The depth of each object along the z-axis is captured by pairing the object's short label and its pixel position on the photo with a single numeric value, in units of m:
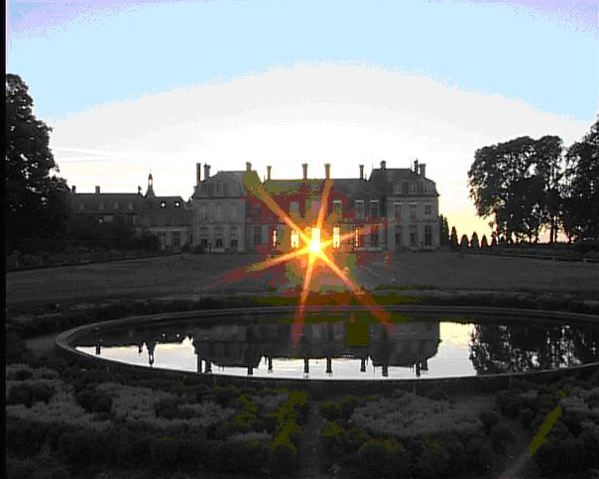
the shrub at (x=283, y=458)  4.93
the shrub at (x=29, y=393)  6.53
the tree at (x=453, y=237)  67.03
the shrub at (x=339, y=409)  6.18
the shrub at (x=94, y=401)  6.24
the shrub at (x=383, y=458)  4.83
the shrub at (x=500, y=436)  5.48
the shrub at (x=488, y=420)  5.75
